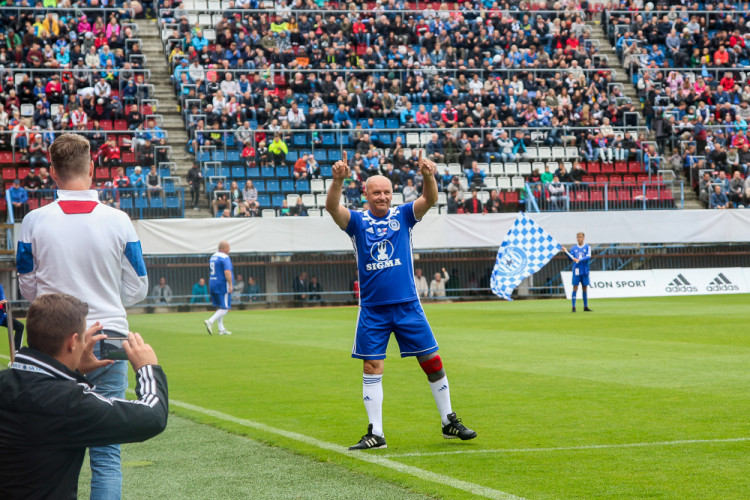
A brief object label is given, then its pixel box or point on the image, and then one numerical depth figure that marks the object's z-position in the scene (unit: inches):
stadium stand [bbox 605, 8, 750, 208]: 1494.8
